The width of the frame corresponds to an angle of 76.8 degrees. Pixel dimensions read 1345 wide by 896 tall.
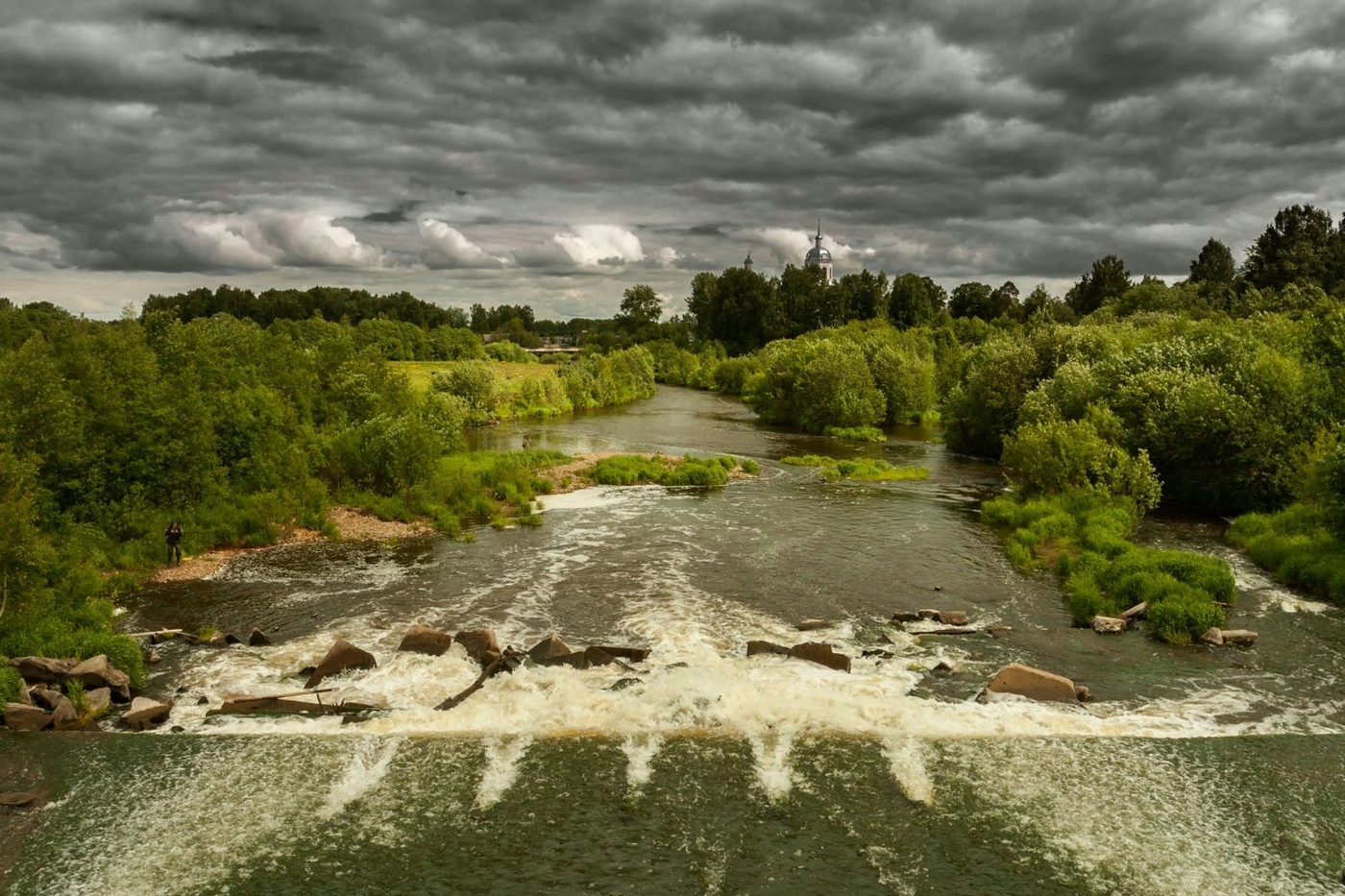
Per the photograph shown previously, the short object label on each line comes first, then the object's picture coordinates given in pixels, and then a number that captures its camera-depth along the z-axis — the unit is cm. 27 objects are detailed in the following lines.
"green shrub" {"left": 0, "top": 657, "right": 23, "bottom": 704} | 2205
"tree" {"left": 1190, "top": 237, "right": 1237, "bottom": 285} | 12612
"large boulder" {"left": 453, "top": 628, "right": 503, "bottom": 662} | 2658
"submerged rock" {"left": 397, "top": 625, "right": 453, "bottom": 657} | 2700
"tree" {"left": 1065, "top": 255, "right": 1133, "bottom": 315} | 14100
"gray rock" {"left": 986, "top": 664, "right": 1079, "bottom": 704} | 2366
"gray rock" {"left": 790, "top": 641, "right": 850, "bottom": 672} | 2564
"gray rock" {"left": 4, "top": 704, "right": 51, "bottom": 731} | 2158
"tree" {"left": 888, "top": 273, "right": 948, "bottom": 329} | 16988
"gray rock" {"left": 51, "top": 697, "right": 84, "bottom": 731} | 2178
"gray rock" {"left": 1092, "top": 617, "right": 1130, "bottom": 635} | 2914
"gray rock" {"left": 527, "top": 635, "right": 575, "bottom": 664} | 2584
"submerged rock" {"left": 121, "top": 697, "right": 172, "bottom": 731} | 2184
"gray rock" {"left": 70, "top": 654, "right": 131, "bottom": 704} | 2338
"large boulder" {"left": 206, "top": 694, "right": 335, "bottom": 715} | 2269
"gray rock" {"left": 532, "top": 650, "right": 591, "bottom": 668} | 2558
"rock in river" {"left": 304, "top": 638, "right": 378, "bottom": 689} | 2503
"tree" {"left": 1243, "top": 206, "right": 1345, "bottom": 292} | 9562
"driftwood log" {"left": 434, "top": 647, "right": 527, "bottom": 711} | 2338
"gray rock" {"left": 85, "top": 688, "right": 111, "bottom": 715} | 2247
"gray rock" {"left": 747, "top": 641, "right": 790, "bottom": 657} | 2672
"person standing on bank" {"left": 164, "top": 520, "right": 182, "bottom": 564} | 3591
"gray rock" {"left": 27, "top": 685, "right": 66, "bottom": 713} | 2222
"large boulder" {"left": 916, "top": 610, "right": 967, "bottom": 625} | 3008
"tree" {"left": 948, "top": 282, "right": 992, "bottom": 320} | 17825
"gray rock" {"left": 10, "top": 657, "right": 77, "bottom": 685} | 2331
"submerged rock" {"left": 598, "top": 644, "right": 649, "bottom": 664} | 2620
